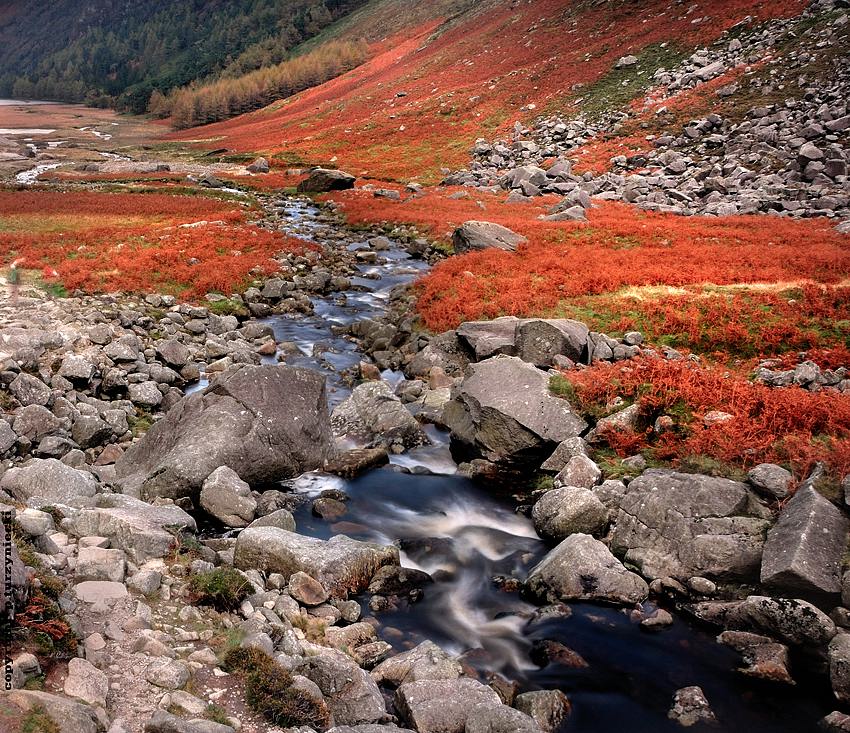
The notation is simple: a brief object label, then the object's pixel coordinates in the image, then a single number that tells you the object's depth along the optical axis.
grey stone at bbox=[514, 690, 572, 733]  7.85
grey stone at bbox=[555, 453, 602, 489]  12.91
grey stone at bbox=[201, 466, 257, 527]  11.62
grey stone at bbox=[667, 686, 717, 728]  8.03
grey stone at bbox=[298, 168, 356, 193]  57.25
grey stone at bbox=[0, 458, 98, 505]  10.02
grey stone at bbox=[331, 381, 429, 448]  15.98
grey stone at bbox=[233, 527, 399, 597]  9.78
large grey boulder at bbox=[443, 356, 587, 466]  14.53
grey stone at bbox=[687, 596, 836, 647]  8.70
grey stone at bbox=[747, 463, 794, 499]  11.02
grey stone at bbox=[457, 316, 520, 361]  19.41
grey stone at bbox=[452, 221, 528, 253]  31.52
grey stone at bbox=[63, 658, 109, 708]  5.61
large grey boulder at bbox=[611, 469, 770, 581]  10.32
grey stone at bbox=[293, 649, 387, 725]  6.97
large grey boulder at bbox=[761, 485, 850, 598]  9.09
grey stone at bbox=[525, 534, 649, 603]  10.13
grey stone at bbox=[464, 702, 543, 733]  6.70
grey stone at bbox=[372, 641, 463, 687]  8.07
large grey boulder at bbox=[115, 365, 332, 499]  12.21
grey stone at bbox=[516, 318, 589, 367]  18.03
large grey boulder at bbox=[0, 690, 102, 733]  4.84
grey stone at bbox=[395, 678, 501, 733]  7.03
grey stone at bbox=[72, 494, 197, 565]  8.66
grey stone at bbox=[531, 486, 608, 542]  11.77
